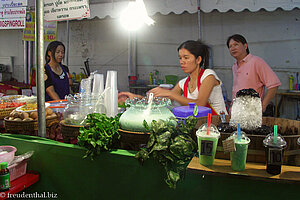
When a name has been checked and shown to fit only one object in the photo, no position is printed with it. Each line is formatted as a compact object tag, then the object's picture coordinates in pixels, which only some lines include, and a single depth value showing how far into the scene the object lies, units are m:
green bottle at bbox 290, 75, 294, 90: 5.40
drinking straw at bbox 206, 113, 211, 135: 1.25
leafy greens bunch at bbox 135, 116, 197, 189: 1.34
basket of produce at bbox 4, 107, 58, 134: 1.98
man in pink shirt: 3.17
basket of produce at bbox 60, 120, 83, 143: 1.71
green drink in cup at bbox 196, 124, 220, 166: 1.21
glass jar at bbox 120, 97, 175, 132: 1.56
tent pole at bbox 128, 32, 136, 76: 7.09
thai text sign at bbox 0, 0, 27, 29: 2.65
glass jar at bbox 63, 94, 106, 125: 1.81
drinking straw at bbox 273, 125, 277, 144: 1.13
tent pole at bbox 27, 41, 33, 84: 8.63
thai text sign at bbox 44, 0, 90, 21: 2.08
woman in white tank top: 2.70
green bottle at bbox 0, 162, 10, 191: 1.48
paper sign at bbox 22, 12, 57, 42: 5.48
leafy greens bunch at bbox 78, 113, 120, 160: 1.53
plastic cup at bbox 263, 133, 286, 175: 1.12
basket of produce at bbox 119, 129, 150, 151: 1.53
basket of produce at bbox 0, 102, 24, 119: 2.33
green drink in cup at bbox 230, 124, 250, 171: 1.17
